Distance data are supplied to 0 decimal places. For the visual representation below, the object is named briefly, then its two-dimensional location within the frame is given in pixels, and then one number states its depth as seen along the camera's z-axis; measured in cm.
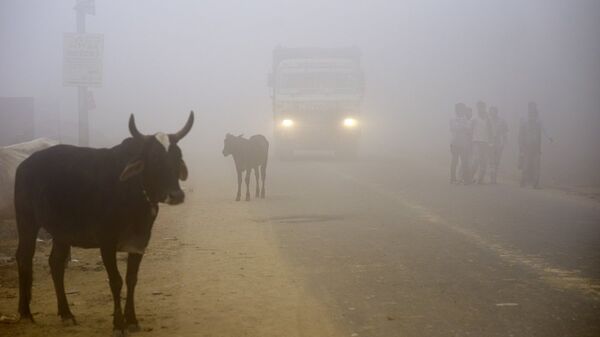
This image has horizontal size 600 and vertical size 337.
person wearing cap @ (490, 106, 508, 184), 1942
